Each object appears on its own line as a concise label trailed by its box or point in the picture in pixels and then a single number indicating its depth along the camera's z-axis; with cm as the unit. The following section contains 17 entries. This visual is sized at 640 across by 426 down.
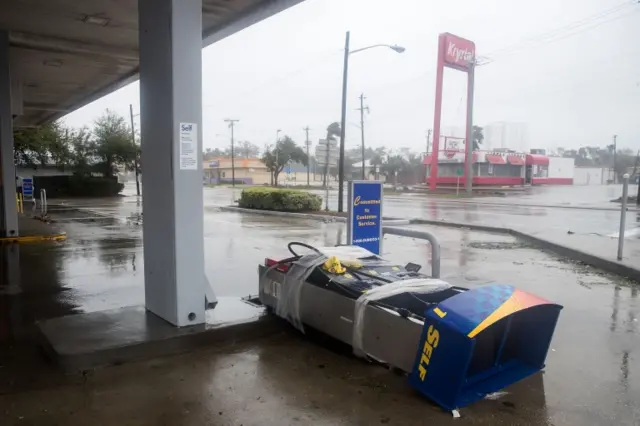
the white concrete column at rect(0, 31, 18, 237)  996
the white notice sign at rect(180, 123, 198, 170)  428
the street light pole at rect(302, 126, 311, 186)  8152
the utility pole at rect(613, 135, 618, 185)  8172
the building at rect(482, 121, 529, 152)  8369
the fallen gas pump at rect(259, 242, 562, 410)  319
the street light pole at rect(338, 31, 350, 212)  2021
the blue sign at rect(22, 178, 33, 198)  2675
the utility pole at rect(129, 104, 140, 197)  4073
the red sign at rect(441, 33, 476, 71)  4203
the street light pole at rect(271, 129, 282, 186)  6931
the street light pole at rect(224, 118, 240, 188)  7665
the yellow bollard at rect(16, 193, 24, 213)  1974
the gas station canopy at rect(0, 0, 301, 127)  681
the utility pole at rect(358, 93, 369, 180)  5049
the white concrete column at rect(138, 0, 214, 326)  421
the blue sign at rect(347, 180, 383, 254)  643
